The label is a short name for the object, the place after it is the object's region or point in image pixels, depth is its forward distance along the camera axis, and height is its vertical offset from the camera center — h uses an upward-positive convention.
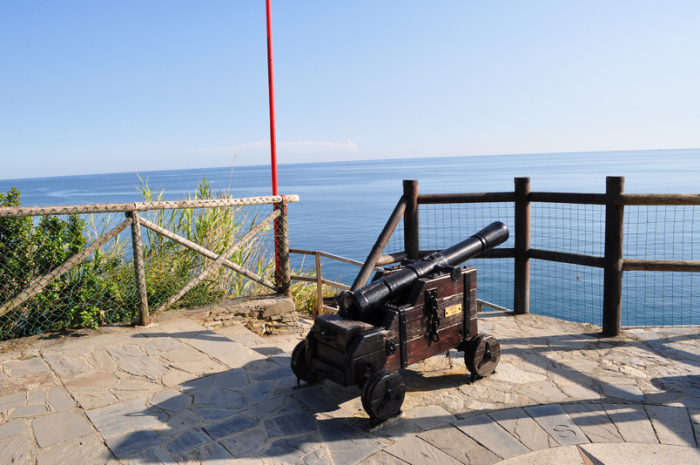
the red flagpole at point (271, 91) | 5.93 +1.06
